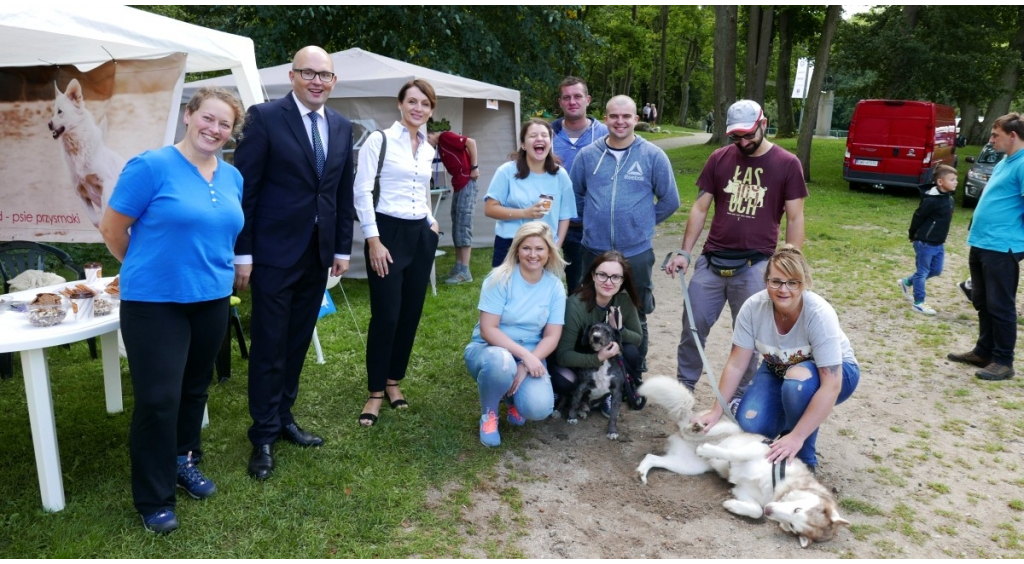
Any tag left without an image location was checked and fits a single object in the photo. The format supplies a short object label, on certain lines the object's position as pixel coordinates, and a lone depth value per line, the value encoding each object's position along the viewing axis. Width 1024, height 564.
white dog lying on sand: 2.82
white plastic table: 2.70
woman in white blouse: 3.61
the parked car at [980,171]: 12.95
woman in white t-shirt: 3.13
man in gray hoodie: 4.05
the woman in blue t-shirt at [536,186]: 4.24
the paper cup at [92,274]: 3.63
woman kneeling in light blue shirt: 3.66
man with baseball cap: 3.76
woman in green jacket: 3.85
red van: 14.48
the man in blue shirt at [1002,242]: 4.84
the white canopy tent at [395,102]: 6.95
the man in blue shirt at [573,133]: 4.60
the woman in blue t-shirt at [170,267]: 2.51
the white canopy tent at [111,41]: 3.35
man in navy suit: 3.08
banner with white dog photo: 4.35
